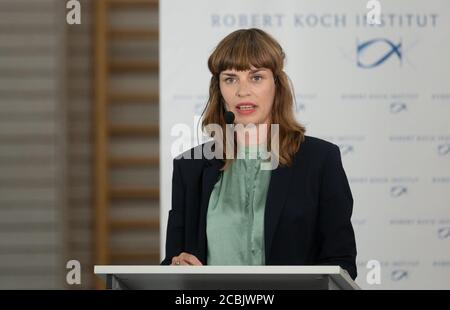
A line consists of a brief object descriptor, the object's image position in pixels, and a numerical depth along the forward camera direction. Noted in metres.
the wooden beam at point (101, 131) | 8.81
